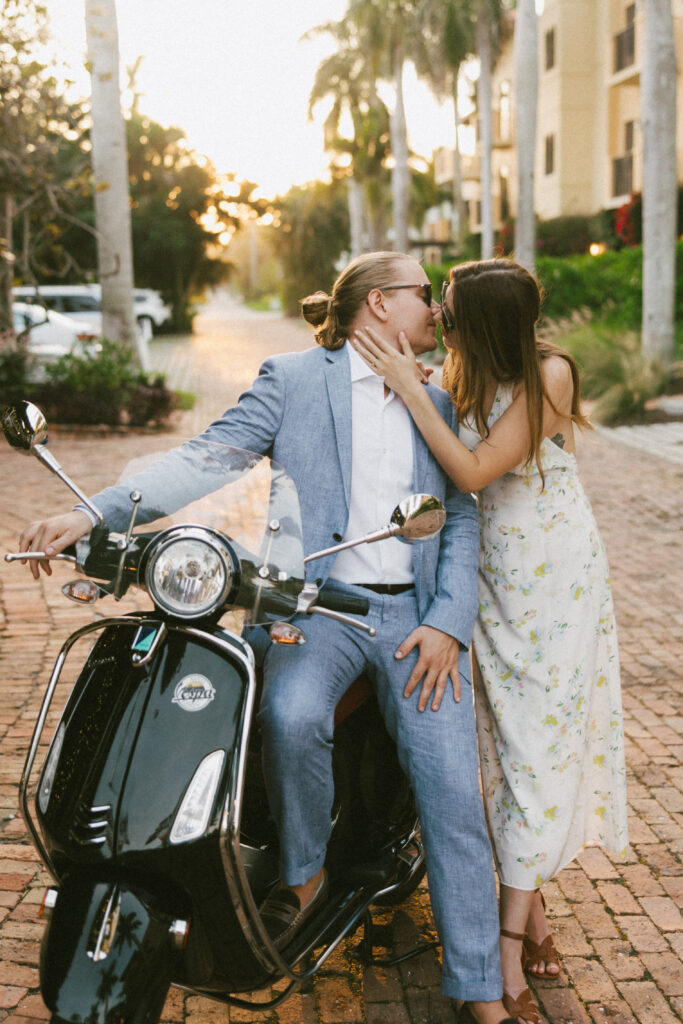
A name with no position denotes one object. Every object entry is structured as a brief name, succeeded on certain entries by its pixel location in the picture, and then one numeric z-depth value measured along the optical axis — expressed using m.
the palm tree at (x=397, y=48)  36.06
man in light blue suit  2.33
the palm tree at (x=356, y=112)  43.09
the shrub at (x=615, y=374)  13.72
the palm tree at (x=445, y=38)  34.94
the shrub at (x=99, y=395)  13.83
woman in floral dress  2.64
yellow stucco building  30.39
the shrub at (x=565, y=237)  31.78
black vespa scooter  1.85
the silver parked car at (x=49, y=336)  14.21
